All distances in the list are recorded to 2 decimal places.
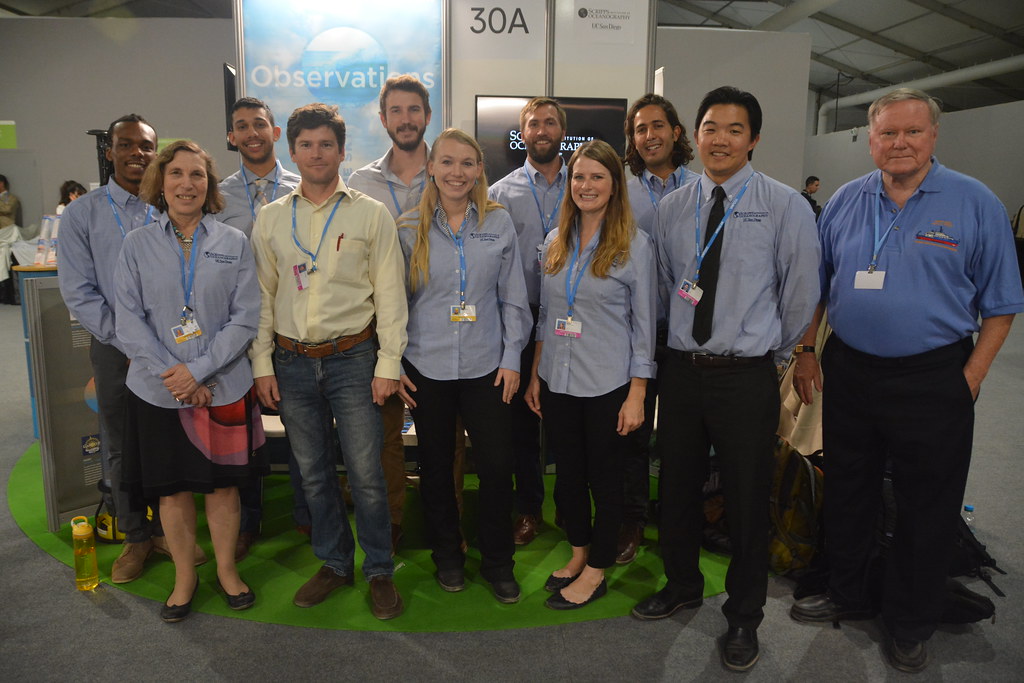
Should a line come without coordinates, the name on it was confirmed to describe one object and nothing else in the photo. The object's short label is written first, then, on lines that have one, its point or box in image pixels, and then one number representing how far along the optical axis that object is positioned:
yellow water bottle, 2.56
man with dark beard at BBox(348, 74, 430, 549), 2.89
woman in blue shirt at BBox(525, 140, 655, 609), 2.24
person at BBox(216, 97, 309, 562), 2.90
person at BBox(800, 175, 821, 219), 11.06
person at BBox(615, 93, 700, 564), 2.70
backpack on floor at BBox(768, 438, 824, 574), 2.67
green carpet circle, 2.41
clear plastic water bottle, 2.97
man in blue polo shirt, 2.00
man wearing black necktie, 2.03
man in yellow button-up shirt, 2.22
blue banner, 4.11
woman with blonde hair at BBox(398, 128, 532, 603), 2.33
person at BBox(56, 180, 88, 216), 9.21
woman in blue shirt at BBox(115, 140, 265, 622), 2.17
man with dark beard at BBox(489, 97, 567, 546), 2.82
